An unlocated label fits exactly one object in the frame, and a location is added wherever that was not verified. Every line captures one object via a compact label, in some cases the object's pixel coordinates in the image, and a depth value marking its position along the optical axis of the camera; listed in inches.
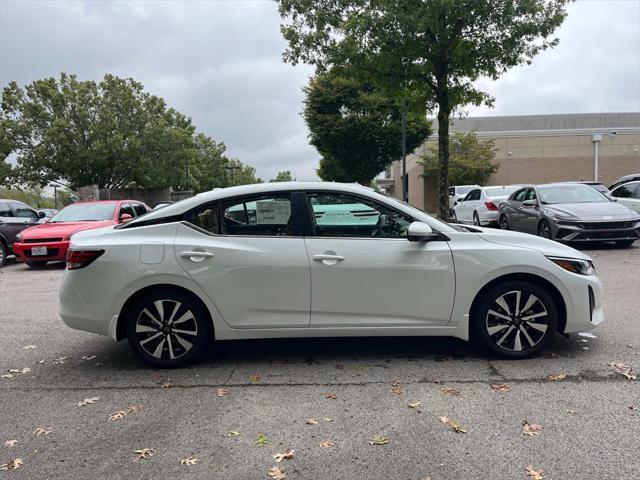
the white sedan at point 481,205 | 674.2
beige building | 1450.5
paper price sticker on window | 175.6
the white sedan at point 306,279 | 169.0
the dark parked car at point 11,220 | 496.7
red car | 440.1
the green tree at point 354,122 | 1336.1
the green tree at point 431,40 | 532.4
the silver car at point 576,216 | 429.4
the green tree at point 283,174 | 5338.6
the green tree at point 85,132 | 1262.3
